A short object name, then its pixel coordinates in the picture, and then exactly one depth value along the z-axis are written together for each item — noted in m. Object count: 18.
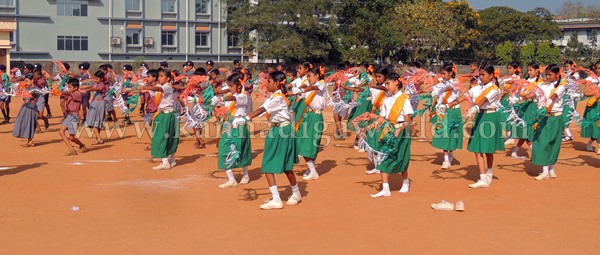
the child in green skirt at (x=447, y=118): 11.76
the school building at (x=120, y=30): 46.06
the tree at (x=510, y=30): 55.50
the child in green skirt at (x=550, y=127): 10.89
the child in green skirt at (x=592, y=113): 13.70
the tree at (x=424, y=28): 44.53
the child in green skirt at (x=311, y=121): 10.98
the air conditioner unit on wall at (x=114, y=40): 48.72
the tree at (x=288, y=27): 43.72
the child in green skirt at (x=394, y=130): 9.34
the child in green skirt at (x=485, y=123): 10.07
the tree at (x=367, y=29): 46.38
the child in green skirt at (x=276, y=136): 8.68
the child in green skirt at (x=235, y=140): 9.59
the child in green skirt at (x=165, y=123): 11.55
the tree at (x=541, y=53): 47.97
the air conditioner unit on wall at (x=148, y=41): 49.69
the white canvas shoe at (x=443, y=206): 8.75
